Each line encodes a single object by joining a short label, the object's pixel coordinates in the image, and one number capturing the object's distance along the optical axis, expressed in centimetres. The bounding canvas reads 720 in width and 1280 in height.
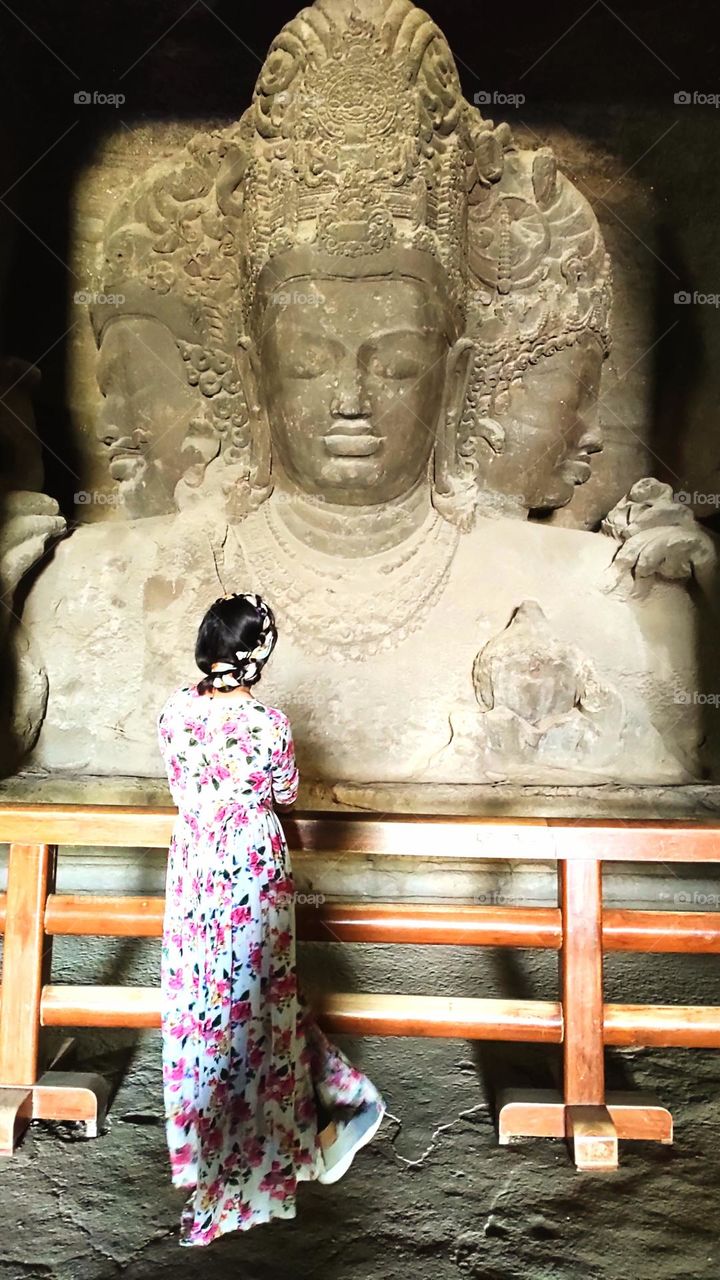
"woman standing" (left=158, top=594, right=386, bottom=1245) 197
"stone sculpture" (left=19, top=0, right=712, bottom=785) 390
